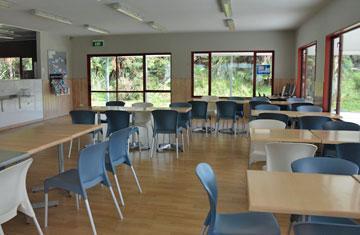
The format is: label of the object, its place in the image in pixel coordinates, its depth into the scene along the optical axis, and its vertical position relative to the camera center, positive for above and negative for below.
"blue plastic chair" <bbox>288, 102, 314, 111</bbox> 7.18 -0.40
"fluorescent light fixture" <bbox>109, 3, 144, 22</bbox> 6.92 +1.60
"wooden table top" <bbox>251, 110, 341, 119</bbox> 5.60 -0.47
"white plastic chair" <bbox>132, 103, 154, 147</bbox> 6.46 -0.64
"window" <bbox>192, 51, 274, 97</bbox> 11.45 +0.43
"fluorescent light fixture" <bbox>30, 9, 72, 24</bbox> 7.51 +1.60
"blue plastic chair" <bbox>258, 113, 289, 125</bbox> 5.36 -0.48
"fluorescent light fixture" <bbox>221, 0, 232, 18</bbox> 6.55 +1.61
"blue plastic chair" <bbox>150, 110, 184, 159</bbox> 5.82 -0.63
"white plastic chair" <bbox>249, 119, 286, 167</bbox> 4.04 -0.67
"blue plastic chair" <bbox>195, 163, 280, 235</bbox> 2.07 -0.89
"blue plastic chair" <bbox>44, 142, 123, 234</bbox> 2.88 -0.81
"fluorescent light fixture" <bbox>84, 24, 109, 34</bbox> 9.86 +1.69
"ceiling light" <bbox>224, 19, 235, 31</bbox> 8.96 +1.69
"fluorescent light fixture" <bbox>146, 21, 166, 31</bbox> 9.37 +1.71
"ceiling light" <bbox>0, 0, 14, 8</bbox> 6.58 +1.59
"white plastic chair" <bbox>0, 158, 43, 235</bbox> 2.28 -0.74
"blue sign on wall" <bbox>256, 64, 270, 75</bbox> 11.42 +0.56
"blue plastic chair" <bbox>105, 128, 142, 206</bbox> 3.51 -0.70
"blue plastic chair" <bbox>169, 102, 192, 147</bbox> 6.61 -0.65
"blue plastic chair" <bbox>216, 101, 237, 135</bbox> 7.71 -0.55
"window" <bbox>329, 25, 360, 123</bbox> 6.34 +0.22
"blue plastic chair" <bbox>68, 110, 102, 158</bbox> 5.71 -0.53
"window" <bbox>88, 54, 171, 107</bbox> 12.11 +0.25
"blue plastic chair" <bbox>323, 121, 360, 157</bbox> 4.30 -0.53
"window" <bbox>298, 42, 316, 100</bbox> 8.75 +0.43
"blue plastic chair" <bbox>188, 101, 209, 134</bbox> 7.64 -0.55
